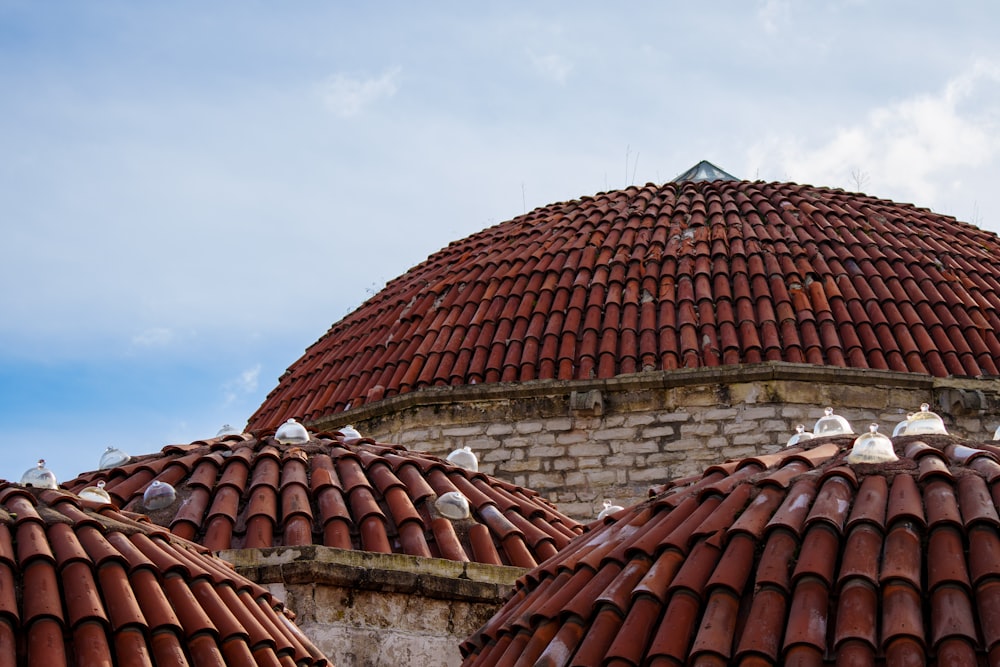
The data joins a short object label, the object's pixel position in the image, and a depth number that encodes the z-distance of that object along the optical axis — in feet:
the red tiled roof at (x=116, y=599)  31.65
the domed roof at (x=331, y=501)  46.49
